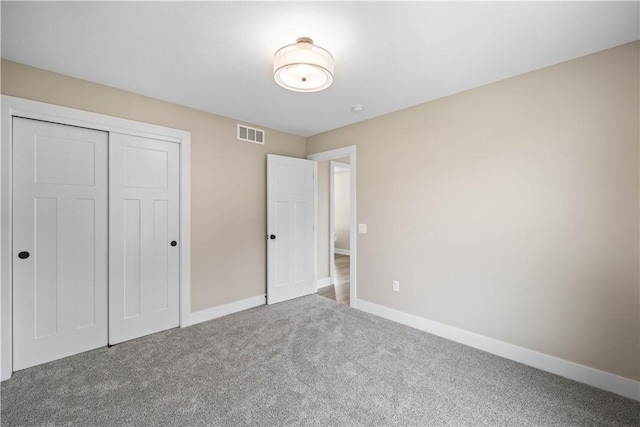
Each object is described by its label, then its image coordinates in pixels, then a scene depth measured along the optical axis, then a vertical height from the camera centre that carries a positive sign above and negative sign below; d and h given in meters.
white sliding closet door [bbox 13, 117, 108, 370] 2.28 -0.21
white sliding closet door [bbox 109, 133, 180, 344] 2.73 -0.21
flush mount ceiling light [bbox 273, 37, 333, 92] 1.83 +1.00
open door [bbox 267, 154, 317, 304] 3.89 -0.19
